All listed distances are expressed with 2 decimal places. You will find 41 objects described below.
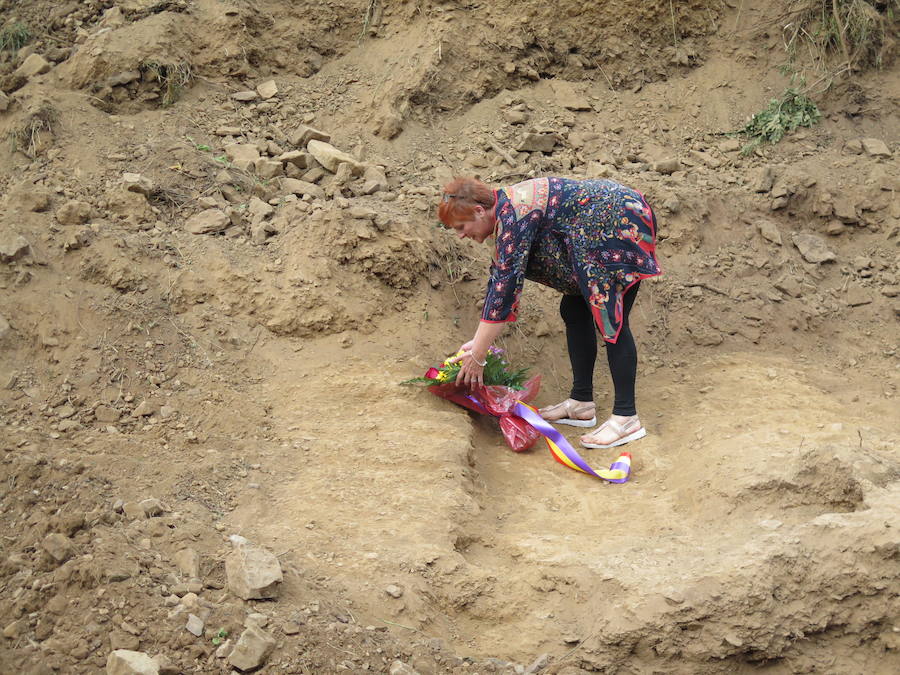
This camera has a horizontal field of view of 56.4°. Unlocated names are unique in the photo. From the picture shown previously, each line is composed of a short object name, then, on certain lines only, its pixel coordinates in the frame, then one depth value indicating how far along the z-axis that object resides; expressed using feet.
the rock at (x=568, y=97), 20.20
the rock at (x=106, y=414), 12.30
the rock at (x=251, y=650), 8.11
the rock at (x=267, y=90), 19.08
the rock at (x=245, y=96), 18.83
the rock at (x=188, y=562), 9.21
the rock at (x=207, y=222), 15.57
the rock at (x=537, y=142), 18.99
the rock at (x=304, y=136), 17.99
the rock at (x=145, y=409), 12.50
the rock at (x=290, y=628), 8.59
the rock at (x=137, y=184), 15.53
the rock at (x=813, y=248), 17.87
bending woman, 12.28
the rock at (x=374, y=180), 16.94
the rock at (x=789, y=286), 17.31
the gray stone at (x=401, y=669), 8.38
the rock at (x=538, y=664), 9.05
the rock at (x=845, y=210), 18.15
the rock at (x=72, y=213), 14.74
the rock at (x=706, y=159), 19.27
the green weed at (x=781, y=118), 19.62
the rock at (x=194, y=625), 8.38
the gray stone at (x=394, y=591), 9.53
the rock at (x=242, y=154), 17.08
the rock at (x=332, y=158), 17.24
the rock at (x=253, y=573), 8.92
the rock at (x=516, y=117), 19.53
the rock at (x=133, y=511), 10.02
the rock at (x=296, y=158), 17.17
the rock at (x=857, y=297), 17.31
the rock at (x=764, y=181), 18.30
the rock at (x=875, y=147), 18.85
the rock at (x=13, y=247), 13.73
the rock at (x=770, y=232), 17.92
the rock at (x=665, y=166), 18.97
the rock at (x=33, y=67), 17.78
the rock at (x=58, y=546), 8.87
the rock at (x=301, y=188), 16.49
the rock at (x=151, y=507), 10.13
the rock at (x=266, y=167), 16.94
